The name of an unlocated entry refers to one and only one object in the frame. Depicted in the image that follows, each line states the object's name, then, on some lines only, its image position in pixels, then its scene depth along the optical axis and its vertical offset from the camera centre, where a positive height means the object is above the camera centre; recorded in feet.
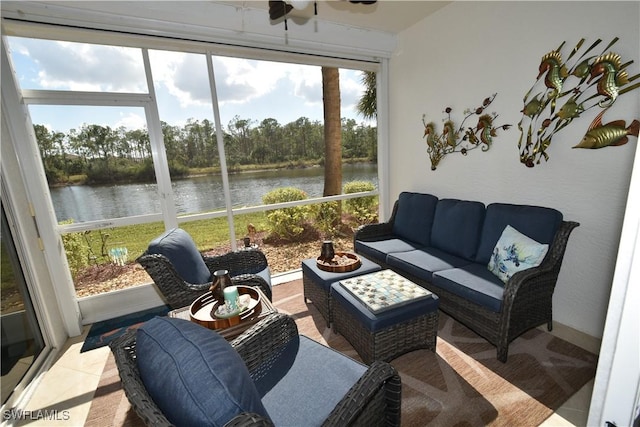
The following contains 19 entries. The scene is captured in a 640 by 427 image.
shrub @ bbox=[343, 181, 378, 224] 14.84 -2.98
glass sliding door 6.06 -3.54
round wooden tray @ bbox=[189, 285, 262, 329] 5.27 -3.06
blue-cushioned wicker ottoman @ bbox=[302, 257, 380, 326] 7.60 -3.55
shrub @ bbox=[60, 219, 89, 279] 8.91 -2.63
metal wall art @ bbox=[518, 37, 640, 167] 6.10 +1.03
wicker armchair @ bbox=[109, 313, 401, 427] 2.41 -2.98
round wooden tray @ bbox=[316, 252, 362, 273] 7.93 -3.23
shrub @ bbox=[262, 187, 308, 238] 12.54 -2.86
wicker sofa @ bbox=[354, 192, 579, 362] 6.31 -3.39
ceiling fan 5.90 +3.23
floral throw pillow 6.61 -2.71
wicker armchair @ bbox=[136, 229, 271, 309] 6.40 -2.96
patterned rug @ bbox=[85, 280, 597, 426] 5.17 -4.96
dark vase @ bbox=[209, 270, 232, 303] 5.81 -2.56
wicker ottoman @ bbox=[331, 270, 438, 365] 5.91 -3.90
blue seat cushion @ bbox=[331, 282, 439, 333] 5.83 -3.49
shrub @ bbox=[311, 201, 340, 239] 14.35 -3.22
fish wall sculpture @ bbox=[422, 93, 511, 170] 8.83 +0.42
